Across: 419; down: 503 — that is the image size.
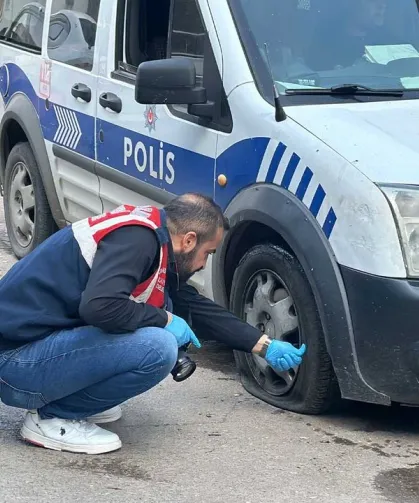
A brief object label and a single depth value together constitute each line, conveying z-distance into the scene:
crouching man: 3.54
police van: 3.71
